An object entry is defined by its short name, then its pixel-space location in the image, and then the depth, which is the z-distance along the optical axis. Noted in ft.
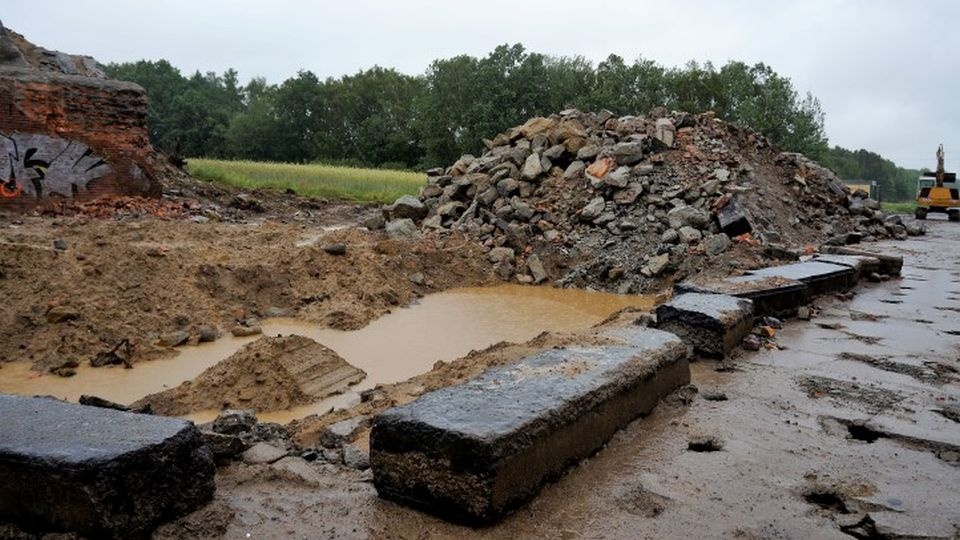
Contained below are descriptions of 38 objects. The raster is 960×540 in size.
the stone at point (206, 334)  20.59
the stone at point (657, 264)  29.53
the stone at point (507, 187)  36.65
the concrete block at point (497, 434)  6.64
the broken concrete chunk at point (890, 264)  24.27
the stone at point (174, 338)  19.92
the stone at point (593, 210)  33.47
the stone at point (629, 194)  33.60
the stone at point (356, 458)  8.30
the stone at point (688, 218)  31.55
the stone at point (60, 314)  19.57
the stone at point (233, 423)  9.62
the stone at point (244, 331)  21.22
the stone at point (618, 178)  34.42
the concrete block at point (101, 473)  6.11
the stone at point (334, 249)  27.30
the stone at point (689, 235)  30.66
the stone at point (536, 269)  31.48
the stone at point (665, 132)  36.81
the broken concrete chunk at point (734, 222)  30.81
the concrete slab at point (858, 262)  22.00
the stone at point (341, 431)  9.76
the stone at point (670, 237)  31.01
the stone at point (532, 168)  36.99
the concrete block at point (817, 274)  18.61
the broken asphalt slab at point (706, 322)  12.84
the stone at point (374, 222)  38.88
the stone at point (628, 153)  35.96
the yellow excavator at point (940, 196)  67.41
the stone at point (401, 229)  36.49
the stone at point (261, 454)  8.21
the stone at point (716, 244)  29.50
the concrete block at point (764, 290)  15.79
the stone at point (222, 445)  8.10
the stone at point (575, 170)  36.58
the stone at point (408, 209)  40.70
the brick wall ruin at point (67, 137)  36.70
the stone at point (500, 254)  32.17
